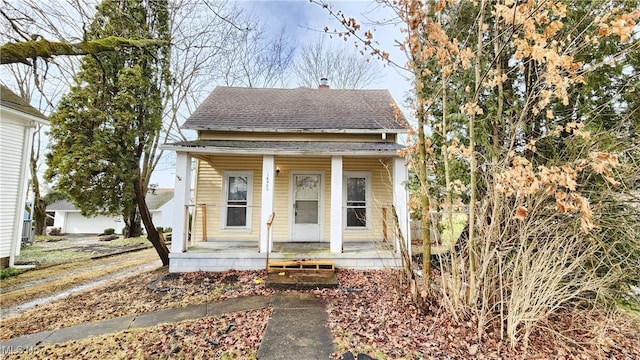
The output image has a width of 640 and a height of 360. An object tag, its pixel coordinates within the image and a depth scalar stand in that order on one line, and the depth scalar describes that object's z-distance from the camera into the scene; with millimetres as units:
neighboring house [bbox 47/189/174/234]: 24594
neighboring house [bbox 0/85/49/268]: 8406
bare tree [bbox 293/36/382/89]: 19469
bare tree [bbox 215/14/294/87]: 17594
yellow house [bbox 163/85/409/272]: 8906
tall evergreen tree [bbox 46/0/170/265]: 8484
